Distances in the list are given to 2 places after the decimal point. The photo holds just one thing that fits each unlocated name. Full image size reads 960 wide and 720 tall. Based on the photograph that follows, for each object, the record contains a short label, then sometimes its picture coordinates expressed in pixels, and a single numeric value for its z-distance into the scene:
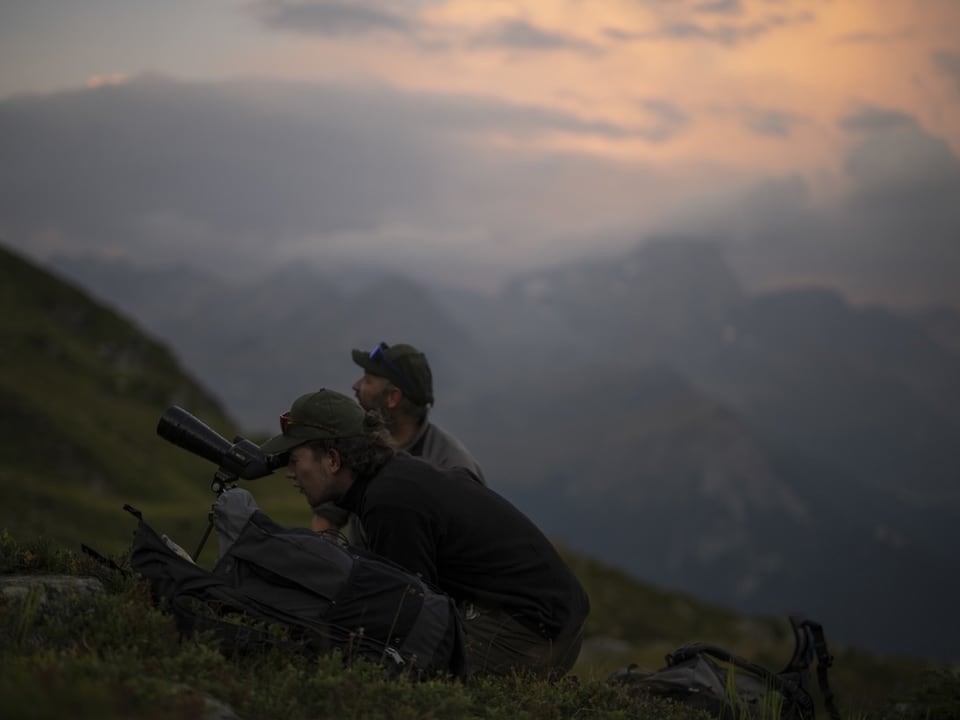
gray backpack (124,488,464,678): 5.74
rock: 5.69
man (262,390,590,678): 6.29
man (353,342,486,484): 9.08
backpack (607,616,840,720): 7.22
